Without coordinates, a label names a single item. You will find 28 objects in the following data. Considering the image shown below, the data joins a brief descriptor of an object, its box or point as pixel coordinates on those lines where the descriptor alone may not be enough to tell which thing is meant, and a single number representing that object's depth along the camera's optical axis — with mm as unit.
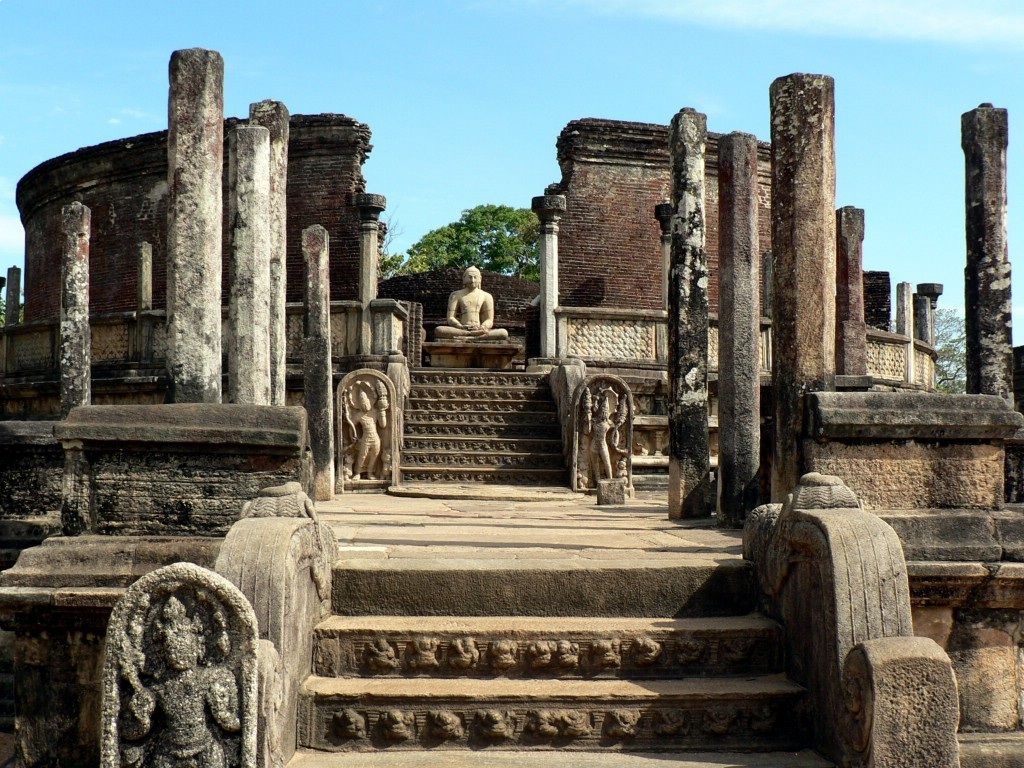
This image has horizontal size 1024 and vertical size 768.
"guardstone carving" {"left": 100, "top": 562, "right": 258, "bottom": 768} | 3914
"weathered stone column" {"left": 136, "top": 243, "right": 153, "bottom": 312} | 19625
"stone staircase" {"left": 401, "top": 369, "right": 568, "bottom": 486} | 13414
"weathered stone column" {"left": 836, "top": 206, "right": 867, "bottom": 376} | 16266
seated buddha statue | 18875
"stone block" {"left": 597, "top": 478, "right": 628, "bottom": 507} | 11055
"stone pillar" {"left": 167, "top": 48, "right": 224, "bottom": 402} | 6383
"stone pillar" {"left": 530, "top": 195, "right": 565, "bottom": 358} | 17625
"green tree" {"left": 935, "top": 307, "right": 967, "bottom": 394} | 38594
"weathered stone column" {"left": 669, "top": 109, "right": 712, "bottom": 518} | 9211
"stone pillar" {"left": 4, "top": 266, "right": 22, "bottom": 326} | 25547
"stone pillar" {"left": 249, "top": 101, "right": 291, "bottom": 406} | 10648
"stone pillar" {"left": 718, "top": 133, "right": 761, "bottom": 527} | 8430
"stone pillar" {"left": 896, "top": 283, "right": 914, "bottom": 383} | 22047
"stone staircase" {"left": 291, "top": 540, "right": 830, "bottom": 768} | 4562
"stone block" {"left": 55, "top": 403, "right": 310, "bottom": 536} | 5102
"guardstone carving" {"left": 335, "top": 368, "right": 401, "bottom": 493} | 12461
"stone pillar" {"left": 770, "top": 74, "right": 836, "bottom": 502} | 6406
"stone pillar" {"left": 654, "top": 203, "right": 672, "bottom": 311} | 19078
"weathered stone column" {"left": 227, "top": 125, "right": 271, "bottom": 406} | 8680
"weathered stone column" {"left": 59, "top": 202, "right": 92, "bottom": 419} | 11961
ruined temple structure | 4141
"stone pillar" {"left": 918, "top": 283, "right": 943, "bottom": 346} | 25234
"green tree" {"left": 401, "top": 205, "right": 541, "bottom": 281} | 37312
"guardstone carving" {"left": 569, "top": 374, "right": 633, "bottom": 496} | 12609
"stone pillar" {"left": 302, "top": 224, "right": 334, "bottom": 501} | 11102
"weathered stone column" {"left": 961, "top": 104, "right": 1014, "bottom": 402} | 10523
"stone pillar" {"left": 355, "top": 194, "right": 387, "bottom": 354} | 17844
